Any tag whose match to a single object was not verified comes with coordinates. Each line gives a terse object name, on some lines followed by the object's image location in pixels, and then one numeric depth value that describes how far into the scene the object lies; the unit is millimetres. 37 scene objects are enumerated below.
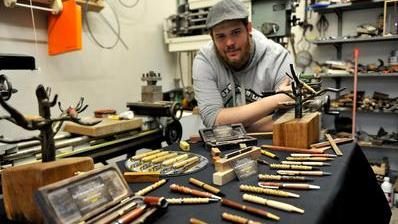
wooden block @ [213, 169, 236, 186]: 807
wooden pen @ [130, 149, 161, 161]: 1041
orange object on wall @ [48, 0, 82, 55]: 2010
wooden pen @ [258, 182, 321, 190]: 775
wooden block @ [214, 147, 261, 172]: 840
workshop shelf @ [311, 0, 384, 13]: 2777
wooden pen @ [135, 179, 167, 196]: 759
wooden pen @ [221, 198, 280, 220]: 631
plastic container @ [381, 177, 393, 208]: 2256
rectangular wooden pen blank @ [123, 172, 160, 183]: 845
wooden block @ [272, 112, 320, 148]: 1129
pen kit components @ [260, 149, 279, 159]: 1060
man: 1411
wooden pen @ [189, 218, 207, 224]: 599
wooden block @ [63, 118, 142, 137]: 1363
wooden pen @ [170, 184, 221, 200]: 733
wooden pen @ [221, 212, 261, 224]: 603
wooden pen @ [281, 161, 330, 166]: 960
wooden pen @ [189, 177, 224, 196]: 752
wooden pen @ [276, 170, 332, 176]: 873
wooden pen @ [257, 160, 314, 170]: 923
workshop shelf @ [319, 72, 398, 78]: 2736
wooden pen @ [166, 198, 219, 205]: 704
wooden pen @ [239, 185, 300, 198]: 729
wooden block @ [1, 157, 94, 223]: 643
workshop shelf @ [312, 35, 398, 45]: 2721
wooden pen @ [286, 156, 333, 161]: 1004
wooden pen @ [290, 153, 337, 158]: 1046
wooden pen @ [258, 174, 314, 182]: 834
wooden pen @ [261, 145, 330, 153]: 1100
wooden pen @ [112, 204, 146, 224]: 590
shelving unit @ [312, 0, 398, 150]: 2779
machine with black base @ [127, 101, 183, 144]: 1686
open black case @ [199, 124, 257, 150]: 1155
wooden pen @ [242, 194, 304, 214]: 654
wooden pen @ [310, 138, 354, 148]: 1173
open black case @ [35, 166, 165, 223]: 550
